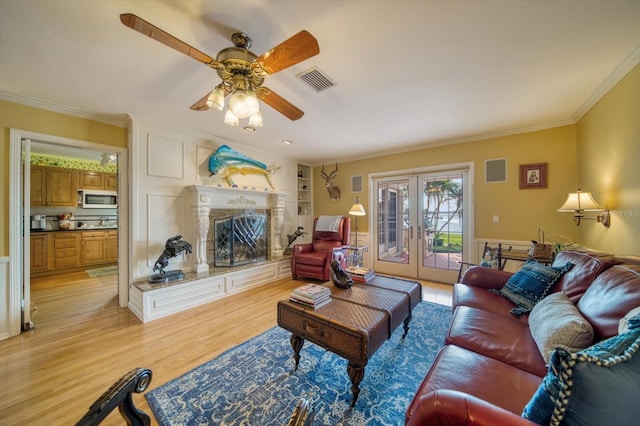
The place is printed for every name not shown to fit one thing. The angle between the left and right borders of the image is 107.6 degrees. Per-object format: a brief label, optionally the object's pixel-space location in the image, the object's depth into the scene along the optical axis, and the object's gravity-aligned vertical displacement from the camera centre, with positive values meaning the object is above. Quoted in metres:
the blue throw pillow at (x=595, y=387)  0.61 -0.47
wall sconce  2.29 +0.06
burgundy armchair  3.85 -0.69
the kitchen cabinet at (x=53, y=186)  4.51 +0.55
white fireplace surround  3.33 +0.14
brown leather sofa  0.75 -0.73
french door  3.89 -0.21
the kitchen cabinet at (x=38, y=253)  4.36 -0.74
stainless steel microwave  5.07 +0.33
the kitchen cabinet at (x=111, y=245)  5.19 -0.71
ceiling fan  1.26 +0.92
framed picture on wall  3.16 +0.51
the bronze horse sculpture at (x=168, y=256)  2.88 -0.53
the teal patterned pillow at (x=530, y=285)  1.75 -0.58
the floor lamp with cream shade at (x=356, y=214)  4.21 -0.02
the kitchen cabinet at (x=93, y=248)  4.89 -0.73
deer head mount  5.11 +0.57
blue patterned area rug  1.40 -1.21
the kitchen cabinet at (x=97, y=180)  5.05 +0.74
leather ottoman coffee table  1.44 -0.75
